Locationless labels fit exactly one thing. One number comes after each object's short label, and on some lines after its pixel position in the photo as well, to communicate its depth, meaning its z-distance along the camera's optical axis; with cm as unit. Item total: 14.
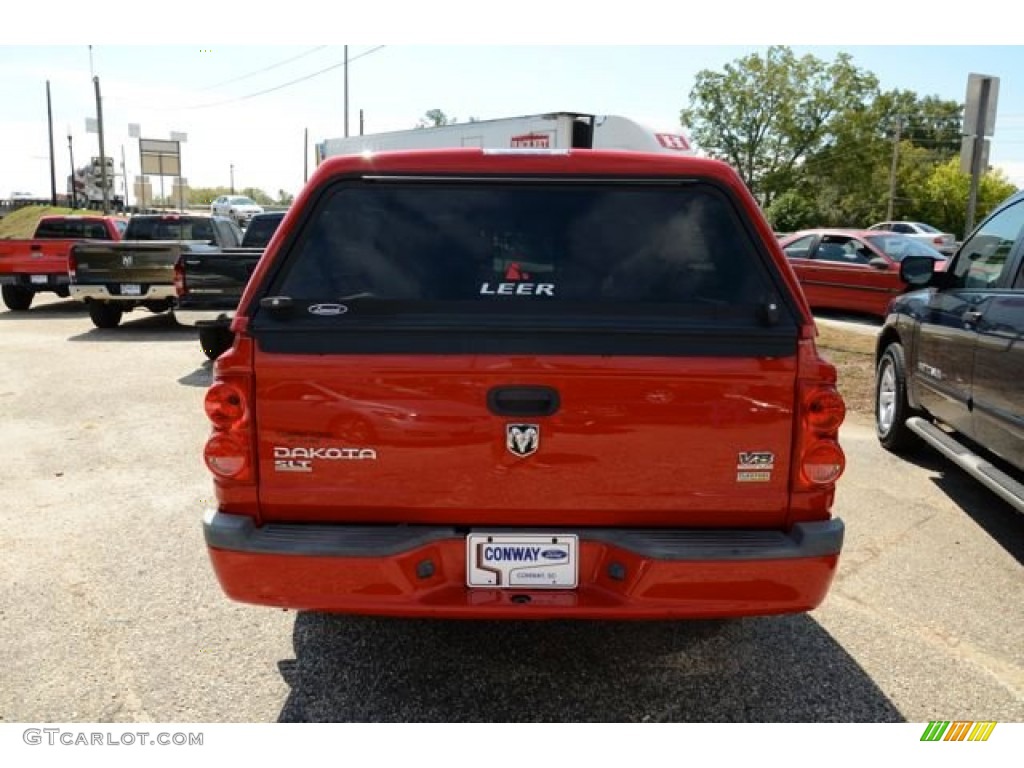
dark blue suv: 431
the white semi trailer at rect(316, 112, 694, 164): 1291
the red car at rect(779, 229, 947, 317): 1309
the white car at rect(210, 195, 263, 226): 4149
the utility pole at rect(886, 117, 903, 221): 5241
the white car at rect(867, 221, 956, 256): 2366
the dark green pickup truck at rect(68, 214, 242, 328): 1176
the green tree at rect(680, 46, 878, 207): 5028
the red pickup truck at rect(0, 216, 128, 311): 1455
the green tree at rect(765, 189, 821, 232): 4847
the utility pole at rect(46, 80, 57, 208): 6003
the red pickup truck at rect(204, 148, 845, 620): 252
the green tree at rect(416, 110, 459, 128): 6800
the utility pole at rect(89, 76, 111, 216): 3758
